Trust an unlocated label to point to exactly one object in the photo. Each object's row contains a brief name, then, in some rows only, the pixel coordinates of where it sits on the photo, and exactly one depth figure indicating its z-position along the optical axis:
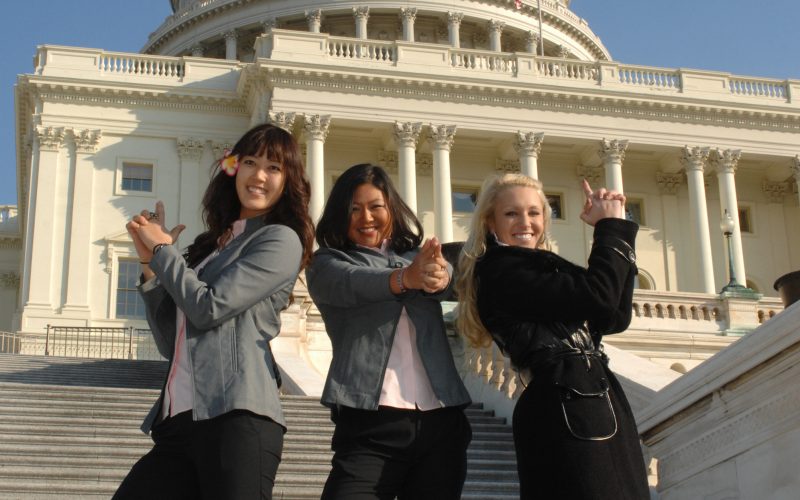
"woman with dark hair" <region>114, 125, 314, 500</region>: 3.71
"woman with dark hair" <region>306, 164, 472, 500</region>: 3.98
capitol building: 34.84
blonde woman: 3.77
